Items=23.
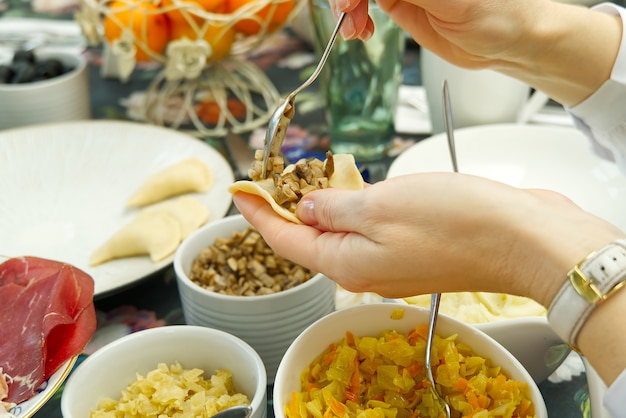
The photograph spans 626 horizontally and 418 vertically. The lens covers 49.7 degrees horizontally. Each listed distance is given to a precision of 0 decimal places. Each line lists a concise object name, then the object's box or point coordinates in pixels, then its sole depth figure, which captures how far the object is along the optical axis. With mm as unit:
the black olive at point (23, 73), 1315
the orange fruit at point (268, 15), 1186
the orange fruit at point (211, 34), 1182
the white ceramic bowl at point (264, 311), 756
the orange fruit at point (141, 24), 1149
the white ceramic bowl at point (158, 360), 690
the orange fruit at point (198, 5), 1149
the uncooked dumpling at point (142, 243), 927
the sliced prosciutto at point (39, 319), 694
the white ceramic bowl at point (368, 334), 627
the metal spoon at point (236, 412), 638
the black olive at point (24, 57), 1360
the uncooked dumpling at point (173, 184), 1071
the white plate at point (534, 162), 1042
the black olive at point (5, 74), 1318
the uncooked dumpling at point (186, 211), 983
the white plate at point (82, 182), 1012
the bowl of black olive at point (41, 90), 1282
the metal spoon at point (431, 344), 647
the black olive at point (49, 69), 1331
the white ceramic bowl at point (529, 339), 693
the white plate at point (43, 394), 652
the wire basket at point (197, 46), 1166
